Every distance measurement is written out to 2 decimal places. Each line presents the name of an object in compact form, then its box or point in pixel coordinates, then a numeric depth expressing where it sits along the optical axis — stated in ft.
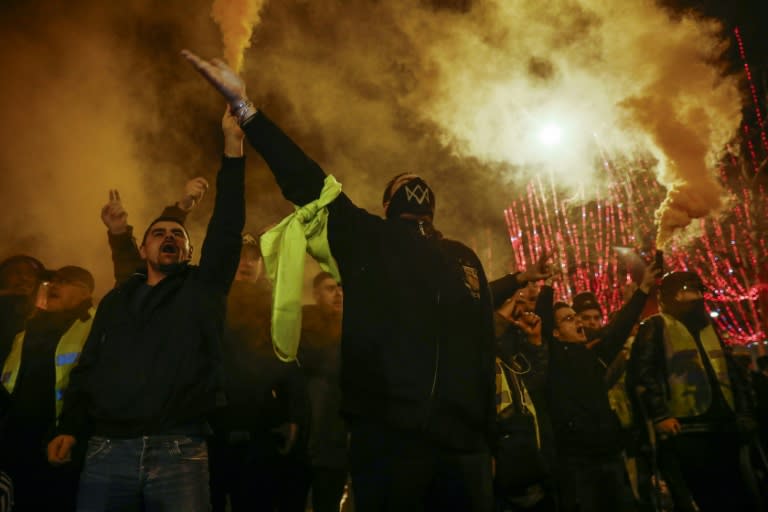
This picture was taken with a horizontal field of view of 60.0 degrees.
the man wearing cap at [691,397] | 16.05
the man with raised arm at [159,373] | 10.02
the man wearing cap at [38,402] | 14.03
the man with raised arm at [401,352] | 8.47
